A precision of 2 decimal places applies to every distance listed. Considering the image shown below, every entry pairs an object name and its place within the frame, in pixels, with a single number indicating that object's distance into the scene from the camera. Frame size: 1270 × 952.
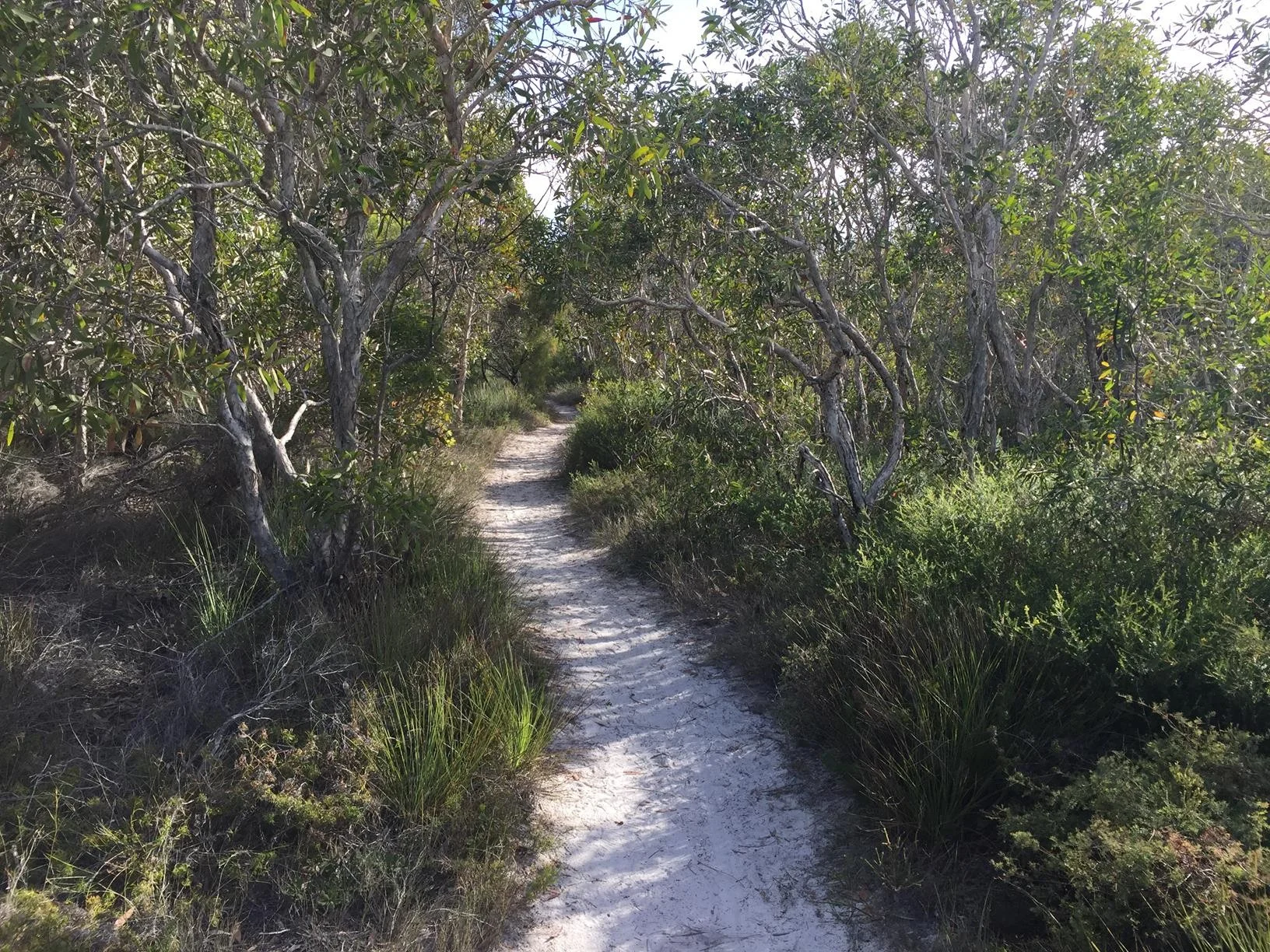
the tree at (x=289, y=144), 3.95
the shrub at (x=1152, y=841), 2.61
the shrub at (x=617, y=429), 11.26
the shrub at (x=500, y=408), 18.33
